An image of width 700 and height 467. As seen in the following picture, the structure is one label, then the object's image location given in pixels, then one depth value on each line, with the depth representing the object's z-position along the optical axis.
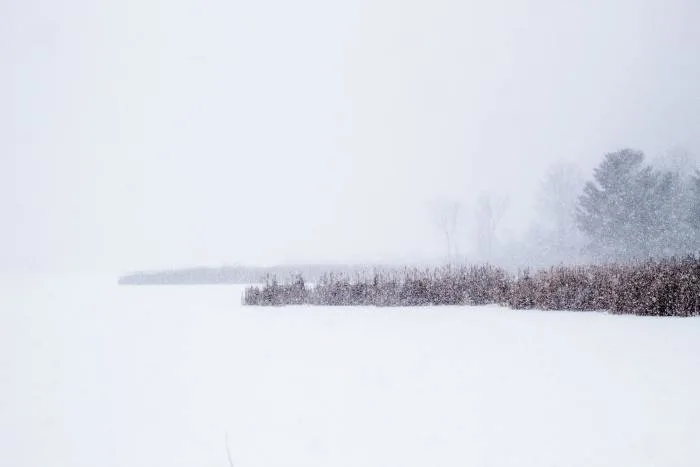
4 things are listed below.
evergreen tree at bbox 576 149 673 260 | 30.64
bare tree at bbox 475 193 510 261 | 52.28
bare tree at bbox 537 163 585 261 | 42.67
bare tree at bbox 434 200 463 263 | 54.67
